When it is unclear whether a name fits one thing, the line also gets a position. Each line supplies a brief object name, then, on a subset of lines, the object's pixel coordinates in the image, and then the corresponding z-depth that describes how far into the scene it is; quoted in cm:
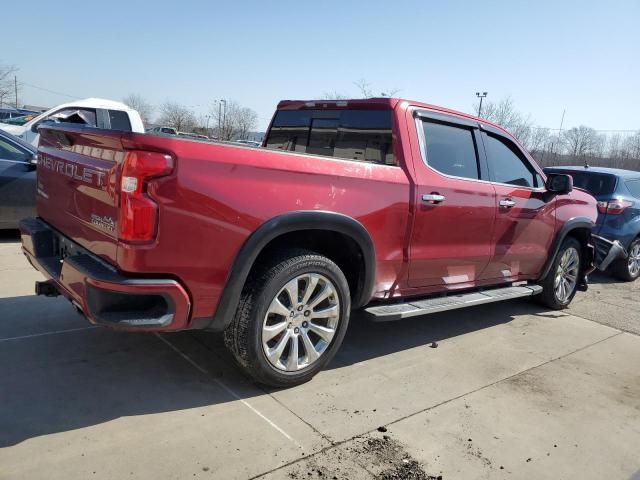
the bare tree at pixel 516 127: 4584
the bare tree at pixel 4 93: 5160
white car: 970
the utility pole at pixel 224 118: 6651
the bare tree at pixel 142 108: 8899
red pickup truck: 275
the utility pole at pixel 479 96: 4597
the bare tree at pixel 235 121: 6412
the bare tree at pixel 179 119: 6312
